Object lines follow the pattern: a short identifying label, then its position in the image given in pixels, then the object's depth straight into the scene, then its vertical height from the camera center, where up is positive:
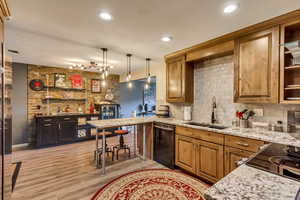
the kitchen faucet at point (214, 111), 2.87 -0.26
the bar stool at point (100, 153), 2.95 -1.29
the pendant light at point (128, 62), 3.57 +1.15
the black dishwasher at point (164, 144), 2.91 -1.01
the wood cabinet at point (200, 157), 2.18 -1.02
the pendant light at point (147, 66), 4.00 +1.12
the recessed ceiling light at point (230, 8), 1.61 +1.10
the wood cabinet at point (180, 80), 3.15 +0.44
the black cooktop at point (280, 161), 0.85 -0.45
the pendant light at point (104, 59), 3.15 +1.12
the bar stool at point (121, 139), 3.52 -1.10
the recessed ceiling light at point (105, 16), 1.80 +1.12
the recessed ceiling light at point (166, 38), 2.50 +1.13
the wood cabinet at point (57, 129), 4.19 -0.99
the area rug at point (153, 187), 2.03 -1.44
